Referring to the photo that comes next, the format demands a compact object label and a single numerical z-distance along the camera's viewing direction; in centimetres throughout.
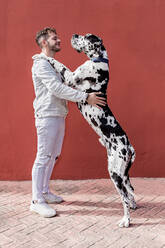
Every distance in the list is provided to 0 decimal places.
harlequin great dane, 328
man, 353
